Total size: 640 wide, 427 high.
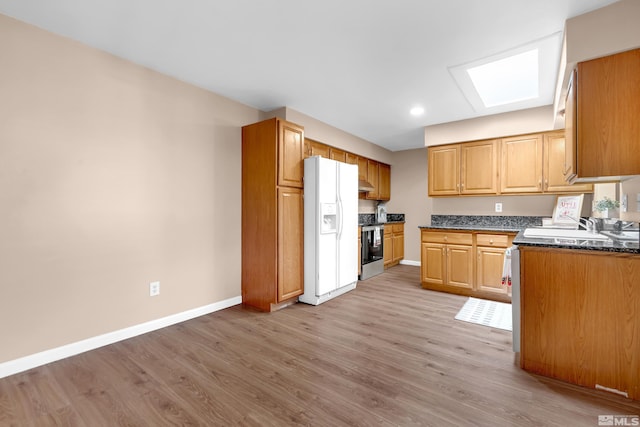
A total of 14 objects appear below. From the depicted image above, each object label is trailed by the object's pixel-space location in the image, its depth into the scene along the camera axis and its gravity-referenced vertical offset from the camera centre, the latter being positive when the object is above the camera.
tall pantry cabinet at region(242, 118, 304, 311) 3.28 -0.01
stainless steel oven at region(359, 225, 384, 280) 4.75 -0.66
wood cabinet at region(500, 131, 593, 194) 3.67 +0.64
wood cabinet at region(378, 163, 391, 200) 5.95 +0.67
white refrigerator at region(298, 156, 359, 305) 3.51 -0.20
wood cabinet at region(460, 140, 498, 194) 4.09 +0.67
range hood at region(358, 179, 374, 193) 5.17 +0.51
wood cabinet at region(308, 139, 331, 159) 4.20 +0.99
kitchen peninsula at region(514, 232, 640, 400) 1.71 -0.65
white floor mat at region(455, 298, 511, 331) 2.92 -1.14
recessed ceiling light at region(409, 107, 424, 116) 3.75 +1.39
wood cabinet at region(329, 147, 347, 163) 4.62 +0.99
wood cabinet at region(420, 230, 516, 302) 3.68 -0.70
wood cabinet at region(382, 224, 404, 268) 5.46 -0.64
